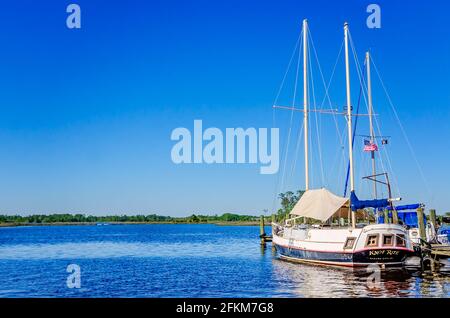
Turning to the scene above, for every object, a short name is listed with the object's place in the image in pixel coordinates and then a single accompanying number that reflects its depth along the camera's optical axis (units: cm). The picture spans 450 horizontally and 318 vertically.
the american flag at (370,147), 4728
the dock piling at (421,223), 3662
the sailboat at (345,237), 3192
